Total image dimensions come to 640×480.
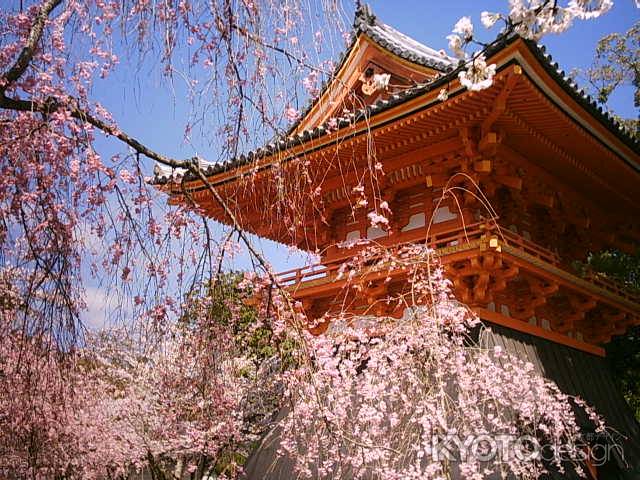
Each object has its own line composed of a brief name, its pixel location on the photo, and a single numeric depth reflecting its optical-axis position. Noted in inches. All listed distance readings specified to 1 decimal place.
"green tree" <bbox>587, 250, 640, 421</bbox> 442.3
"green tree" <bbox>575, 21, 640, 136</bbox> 552.4
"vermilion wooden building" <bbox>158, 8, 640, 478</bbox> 276.2
